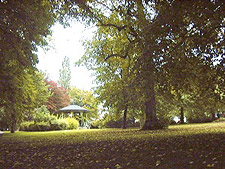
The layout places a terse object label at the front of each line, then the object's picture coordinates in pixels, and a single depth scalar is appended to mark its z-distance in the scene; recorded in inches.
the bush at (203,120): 1073.0
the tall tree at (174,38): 239.7
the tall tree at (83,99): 1469.5
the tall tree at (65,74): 2076.2
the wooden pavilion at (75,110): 1055.0
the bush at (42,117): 921.5
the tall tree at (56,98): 1335.3
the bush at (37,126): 889.5
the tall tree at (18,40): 374.6
